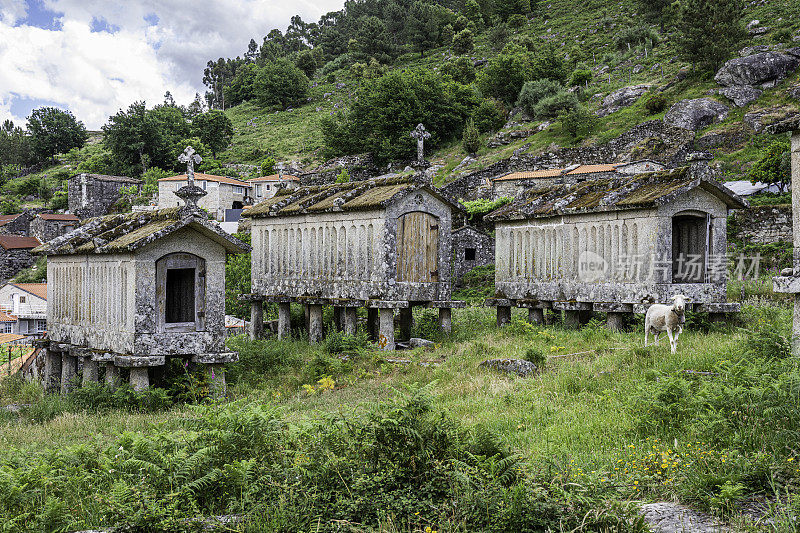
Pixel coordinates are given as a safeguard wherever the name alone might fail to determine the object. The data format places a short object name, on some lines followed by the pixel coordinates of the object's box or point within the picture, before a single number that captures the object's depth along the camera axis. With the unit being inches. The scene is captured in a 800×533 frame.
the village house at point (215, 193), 2352.4
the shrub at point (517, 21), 4115.7
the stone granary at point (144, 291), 479.2
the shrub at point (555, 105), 2186.0
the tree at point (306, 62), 4948.3
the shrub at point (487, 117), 2532.0
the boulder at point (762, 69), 1892.2
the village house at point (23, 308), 1704.0
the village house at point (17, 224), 2615.7
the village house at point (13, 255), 2341.3
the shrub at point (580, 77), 2534.4
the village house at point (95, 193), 2716.5
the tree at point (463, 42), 3949.3
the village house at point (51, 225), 2561.5
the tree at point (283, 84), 4261.8
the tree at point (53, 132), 4293.8
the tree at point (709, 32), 2096.5
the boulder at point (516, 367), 457.7
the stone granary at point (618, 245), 574.6
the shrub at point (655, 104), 2003.4
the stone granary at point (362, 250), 633.6
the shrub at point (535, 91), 2420.0
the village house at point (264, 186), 2518.5
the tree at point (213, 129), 3467.0
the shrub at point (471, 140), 2281.0
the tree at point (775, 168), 1305.4
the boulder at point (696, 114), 1825.8
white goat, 469.7
